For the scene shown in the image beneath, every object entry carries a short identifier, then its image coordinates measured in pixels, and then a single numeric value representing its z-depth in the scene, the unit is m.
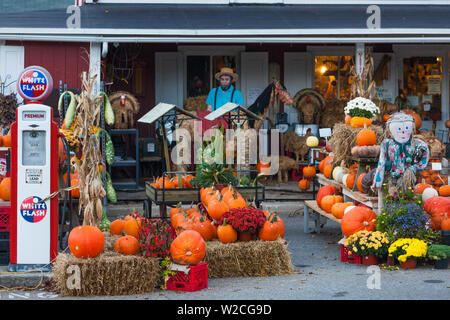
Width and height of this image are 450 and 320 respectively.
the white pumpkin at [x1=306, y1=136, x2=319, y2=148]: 13.77
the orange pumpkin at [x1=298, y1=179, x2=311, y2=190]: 14.31
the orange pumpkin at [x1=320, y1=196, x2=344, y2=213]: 10.84
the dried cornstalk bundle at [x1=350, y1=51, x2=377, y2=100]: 13.10
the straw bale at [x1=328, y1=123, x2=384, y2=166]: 11.03
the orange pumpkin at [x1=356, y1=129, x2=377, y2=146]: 10.45
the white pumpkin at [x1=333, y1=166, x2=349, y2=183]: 11.23
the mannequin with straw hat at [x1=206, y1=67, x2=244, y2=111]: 14.44
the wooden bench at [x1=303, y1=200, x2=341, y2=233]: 11.45
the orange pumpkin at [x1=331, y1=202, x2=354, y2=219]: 10.27
